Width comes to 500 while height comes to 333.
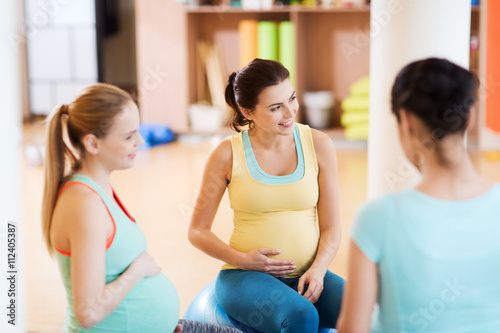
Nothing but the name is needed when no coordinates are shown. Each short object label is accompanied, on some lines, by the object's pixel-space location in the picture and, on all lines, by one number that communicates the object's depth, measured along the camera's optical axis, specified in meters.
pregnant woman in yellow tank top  2.86
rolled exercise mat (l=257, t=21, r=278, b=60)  9.88
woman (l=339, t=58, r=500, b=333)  1.71
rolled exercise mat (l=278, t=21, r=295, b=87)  9.79
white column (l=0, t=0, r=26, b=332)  2.04
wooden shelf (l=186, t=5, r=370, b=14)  9.68
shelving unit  10.12
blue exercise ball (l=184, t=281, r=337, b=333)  2.97
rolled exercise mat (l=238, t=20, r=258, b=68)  9.89
